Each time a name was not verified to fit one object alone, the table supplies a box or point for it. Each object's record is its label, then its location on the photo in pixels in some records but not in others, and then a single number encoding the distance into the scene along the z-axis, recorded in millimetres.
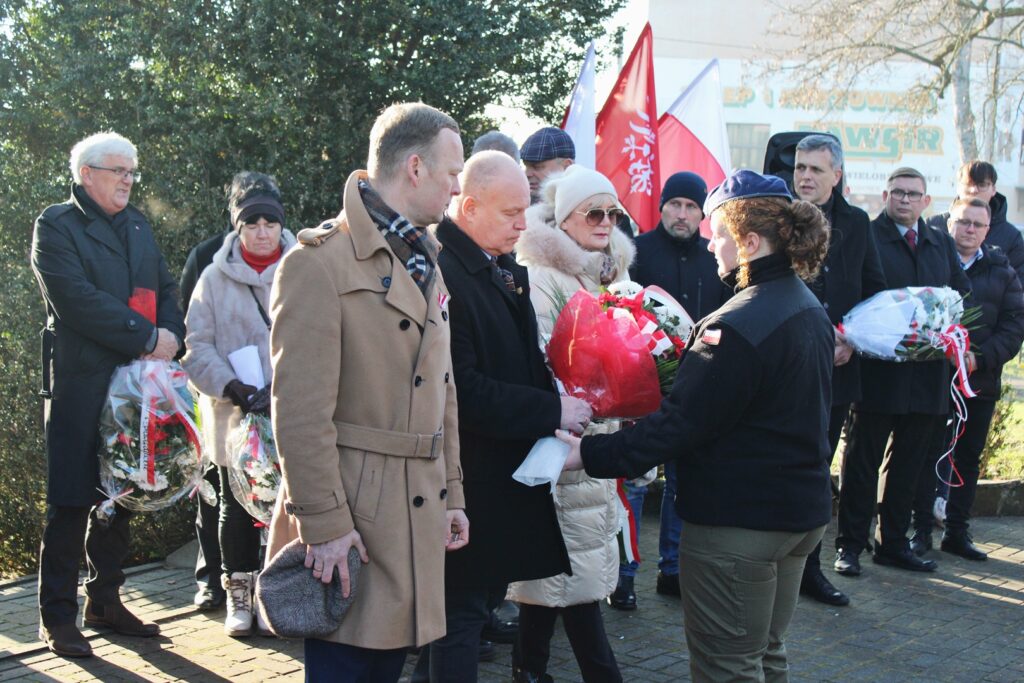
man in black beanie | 6035
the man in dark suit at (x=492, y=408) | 3467
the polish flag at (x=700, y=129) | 9164
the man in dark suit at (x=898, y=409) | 6355
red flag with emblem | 8172
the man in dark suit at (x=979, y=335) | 6902
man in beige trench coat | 2740
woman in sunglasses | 4008
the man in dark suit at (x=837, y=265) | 5879
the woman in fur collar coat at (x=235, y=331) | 5199
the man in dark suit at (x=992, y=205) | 7352
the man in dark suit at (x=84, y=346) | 4785
